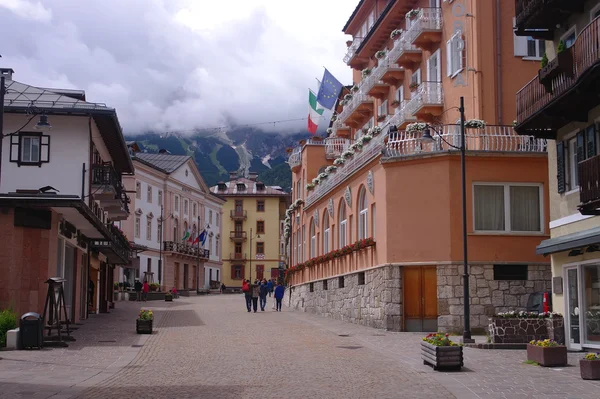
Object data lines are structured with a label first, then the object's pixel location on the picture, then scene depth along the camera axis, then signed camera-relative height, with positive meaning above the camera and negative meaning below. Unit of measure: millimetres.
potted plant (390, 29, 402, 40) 35991 +10941
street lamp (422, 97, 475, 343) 21562 +1003
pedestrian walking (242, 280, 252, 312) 41125 -158
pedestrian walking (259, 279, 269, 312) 43000 -14
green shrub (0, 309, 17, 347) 19703 -691
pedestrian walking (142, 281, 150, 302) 60103 +252
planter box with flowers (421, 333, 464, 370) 15758 -1100
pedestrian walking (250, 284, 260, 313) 40938 -14
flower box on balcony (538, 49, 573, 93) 17859 +4802
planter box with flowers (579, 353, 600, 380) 14125 -1194
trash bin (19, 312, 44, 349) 19609 -858
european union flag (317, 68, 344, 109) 42000 +10046
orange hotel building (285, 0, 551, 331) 26328 +3479
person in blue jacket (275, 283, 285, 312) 43188 +37
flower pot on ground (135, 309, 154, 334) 25688 -911
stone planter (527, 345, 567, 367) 16203 -1162
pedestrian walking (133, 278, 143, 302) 59625 +178
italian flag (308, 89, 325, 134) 44000 +9316
